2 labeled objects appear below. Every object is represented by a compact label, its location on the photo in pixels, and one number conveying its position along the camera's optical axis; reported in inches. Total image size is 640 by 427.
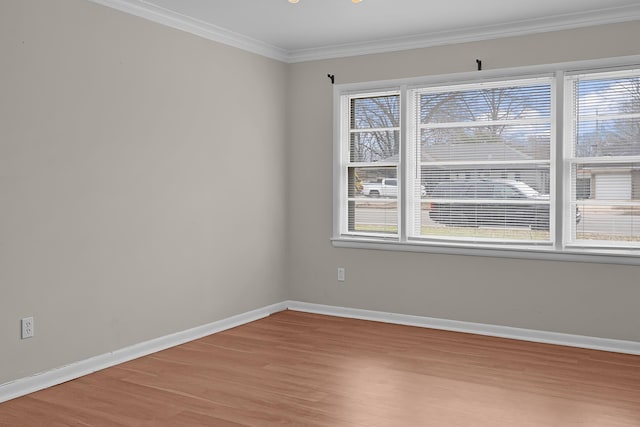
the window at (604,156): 176.2
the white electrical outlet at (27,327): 139.3
